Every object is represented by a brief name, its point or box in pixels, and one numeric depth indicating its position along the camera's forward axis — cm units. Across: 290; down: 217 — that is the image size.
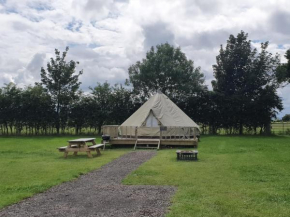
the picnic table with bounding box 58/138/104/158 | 896
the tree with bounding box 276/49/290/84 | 1758
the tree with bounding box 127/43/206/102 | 1894
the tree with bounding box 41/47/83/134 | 1875
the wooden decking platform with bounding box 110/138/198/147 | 1180
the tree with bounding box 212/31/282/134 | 1813
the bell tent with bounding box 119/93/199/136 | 1318
